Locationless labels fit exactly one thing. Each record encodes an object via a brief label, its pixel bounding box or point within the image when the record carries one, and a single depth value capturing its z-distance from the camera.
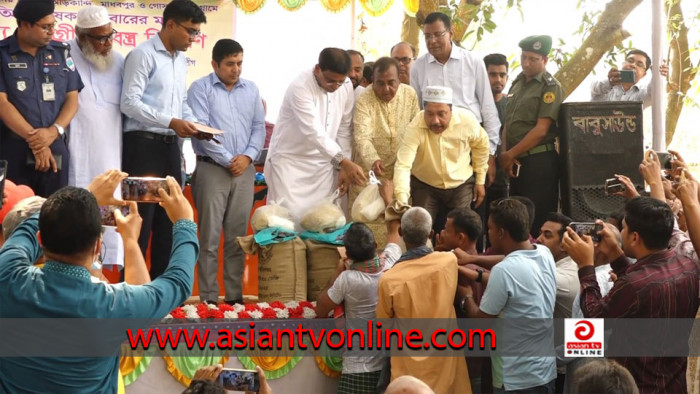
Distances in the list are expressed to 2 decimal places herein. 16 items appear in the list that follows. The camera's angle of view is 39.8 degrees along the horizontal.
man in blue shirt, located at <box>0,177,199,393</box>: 2.94
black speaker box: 6.86
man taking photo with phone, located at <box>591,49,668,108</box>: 8.14
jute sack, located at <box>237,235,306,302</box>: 6.35
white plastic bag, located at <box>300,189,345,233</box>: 6.53
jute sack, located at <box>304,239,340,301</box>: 6.49
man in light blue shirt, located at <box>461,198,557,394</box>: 5.09
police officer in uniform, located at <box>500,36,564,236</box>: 6.99
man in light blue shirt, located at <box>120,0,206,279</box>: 6.11
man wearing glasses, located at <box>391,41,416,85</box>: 7.38
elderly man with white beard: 6.05
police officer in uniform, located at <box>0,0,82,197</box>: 5.74
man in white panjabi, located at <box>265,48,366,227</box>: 6.58
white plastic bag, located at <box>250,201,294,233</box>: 6.40
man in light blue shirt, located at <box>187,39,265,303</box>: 6.50
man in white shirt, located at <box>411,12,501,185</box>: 6.97
